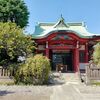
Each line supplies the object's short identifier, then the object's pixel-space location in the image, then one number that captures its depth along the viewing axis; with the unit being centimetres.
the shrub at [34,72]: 751
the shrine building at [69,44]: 1162
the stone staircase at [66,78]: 879
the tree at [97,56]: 954
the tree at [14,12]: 1338
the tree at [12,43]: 906
